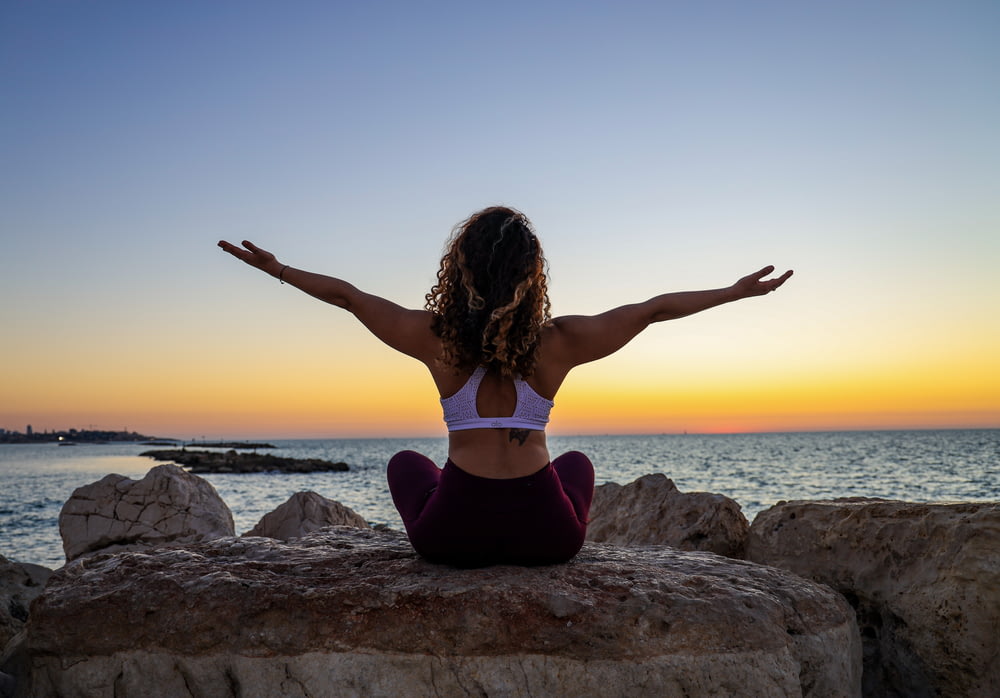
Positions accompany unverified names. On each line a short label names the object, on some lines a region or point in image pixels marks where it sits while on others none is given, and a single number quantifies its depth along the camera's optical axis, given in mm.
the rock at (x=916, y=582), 4012
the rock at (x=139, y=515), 9414
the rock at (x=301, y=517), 8617
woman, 3779
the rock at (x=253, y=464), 54250
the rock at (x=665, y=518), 6109
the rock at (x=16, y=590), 5867
